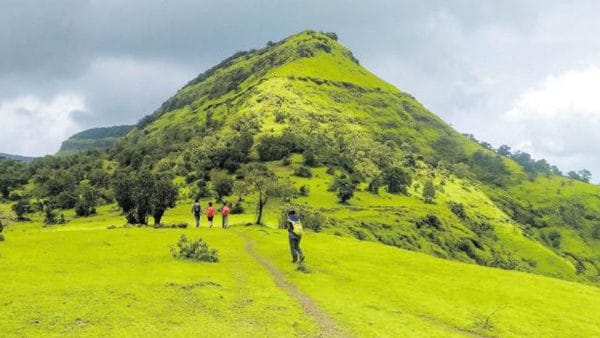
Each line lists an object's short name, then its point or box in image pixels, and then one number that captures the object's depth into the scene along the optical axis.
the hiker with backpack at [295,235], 38.00
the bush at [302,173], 152.12
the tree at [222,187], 125.50
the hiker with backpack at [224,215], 64.25
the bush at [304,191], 131.50
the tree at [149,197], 79.69
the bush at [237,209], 100.31
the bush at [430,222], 134.25
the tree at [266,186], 77.00
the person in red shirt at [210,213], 64.63
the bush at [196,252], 38.75
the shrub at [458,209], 172.12
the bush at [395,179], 162.25
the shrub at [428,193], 168.81
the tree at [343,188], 132.38
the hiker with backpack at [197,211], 64.93
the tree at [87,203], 143.62
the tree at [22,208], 150.45
